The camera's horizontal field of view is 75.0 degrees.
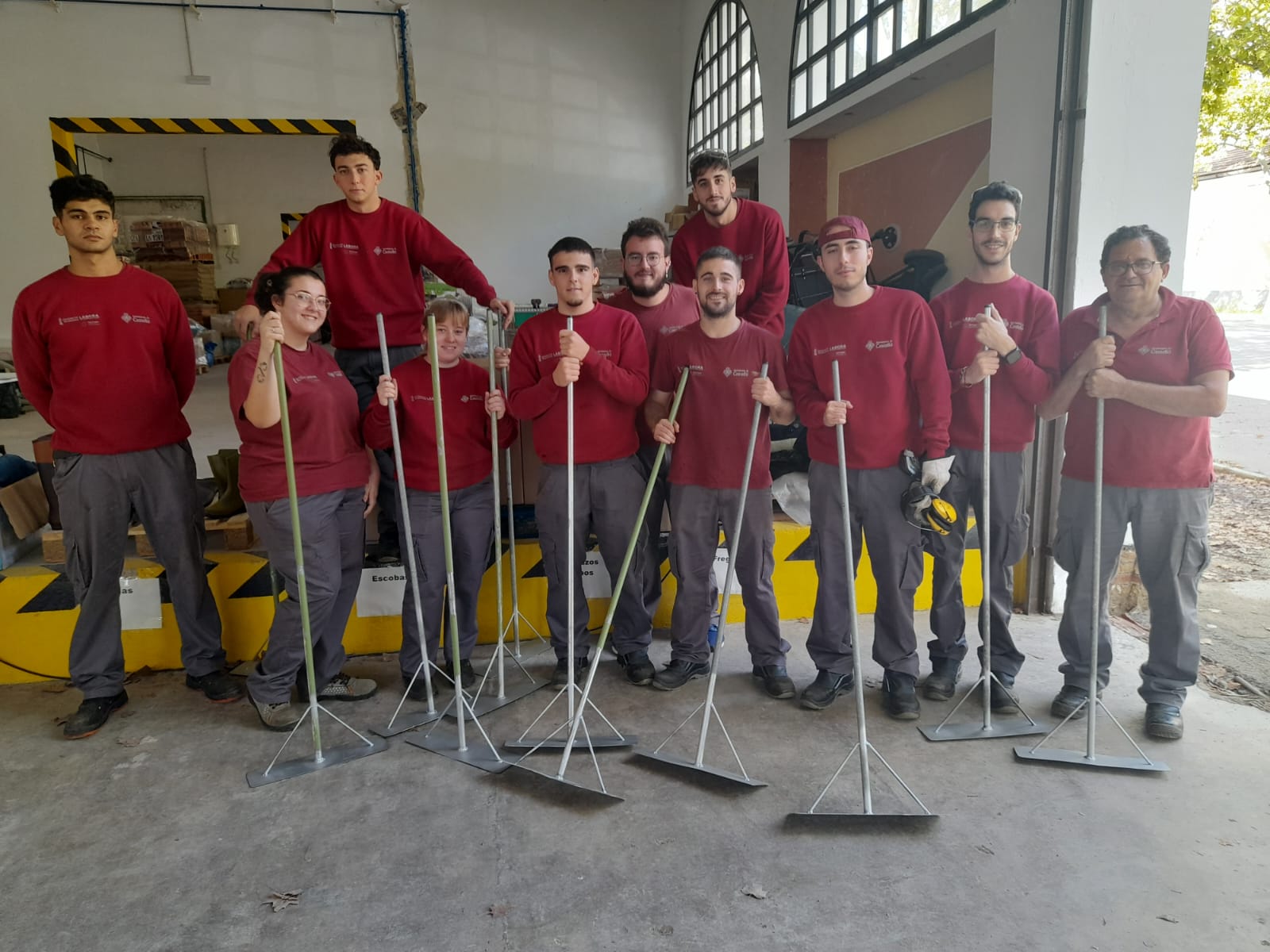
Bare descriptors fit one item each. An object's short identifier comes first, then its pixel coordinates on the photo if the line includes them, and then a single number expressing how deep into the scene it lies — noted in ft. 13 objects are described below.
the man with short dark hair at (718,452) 9.36
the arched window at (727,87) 26.17
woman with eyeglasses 8.60
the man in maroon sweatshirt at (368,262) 10.38
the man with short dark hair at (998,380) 8.99
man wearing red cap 8.87
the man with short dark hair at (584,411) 9.34
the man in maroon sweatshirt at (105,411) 8.89
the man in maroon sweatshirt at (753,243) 10.89
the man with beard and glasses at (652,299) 10.19
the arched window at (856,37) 15.40
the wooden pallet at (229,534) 11.30
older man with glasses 8.41
